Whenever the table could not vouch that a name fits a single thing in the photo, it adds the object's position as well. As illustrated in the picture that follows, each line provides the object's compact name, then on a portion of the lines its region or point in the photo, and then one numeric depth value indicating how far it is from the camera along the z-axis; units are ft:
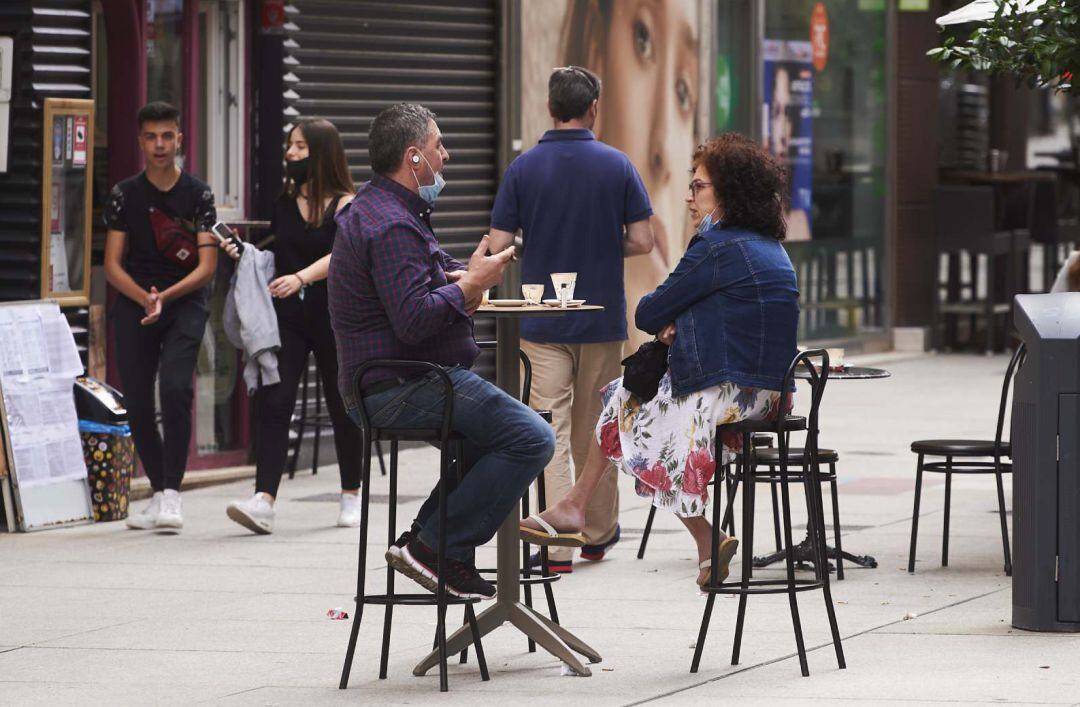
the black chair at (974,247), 124.36
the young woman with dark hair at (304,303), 62.95
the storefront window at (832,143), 115.03
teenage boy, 63.67
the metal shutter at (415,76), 79.20
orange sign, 118.32
